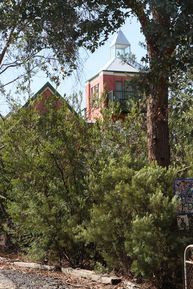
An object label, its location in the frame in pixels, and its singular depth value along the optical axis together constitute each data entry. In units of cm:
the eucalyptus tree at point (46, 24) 924
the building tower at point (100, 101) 1140
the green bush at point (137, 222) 812
